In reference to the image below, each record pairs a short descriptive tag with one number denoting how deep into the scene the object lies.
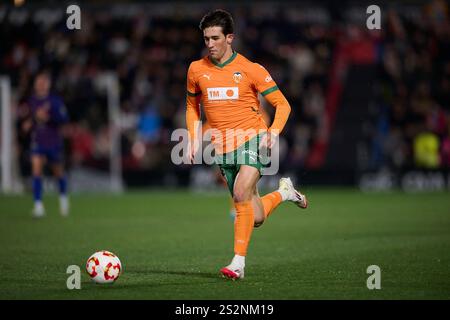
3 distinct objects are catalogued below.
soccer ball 15.75
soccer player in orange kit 16.83
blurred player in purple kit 31.31
